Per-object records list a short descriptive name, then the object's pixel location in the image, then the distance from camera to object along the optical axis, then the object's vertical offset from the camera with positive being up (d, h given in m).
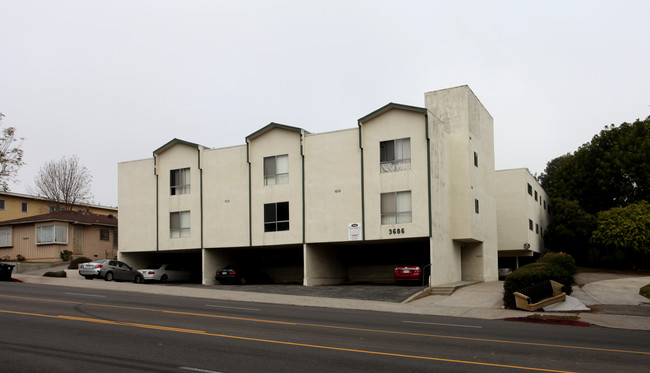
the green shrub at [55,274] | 37.72 -2.71
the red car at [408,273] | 31.56 -2.51
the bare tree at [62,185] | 66.38 +5.20
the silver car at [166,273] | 37.94 -2.86
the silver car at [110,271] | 35.69 -2.46
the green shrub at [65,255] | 45.41 -1.81
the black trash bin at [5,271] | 32.50 -2.13
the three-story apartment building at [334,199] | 32.69 +1.72
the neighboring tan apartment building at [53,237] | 45.69 -0.45
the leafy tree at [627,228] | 49.56 -0.43
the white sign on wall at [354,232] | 33.17 -0.28
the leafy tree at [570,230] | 56.03 -0.58
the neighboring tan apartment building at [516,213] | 50.59 +1.01
